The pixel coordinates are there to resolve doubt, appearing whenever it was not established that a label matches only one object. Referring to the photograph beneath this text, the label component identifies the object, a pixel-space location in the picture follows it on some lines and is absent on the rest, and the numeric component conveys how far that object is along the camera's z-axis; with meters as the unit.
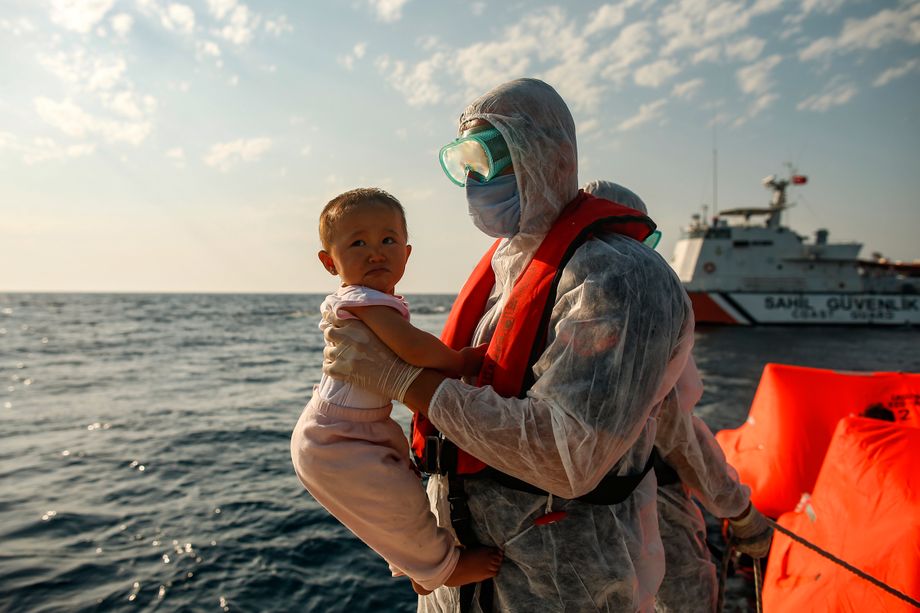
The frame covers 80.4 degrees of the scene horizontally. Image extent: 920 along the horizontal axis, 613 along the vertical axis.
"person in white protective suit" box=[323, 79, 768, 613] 1.50
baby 1.70
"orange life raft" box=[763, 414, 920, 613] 3.23
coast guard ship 30.98
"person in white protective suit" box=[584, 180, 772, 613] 2.74
